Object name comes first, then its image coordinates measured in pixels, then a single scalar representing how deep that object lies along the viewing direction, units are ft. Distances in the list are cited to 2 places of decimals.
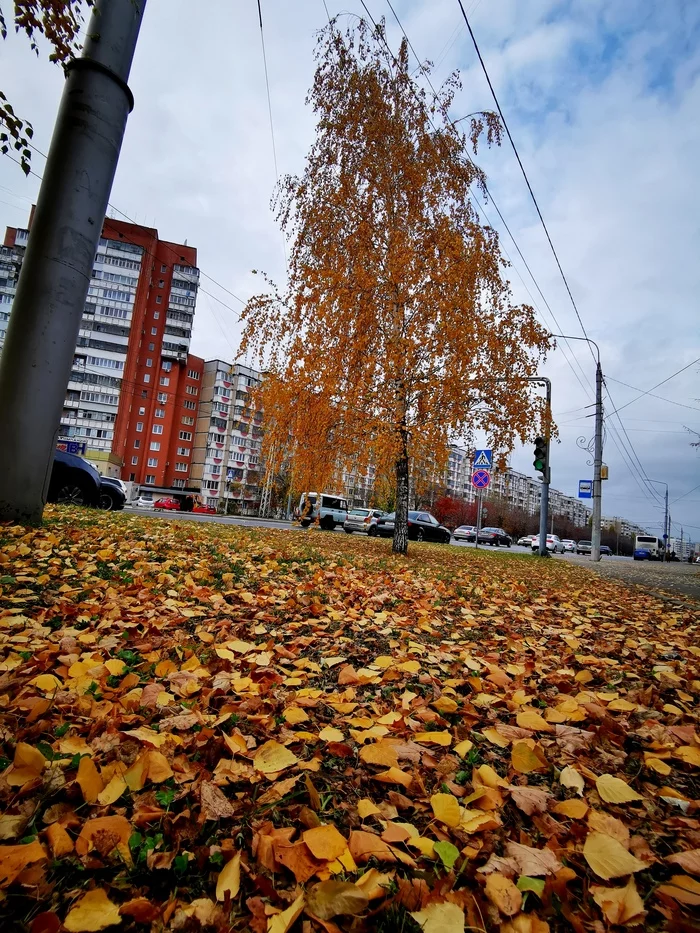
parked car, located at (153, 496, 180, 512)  133.80
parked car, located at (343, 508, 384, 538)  77.51
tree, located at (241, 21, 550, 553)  25.80
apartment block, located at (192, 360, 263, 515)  217.56
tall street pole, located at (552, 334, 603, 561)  61.82
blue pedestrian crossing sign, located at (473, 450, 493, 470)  46.04
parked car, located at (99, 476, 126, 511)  40.19
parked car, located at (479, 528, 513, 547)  120.37
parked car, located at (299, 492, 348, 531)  78.12
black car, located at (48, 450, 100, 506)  30.07
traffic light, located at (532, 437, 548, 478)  48.67
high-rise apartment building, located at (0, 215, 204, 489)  180.24
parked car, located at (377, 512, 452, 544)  74.49
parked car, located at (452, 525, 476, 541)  123.85
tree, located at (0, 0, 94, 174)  10.07
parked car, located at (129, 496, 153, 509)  134.99
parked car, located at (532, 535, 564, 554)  133.46
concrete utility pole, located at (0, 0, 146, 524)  16.08
